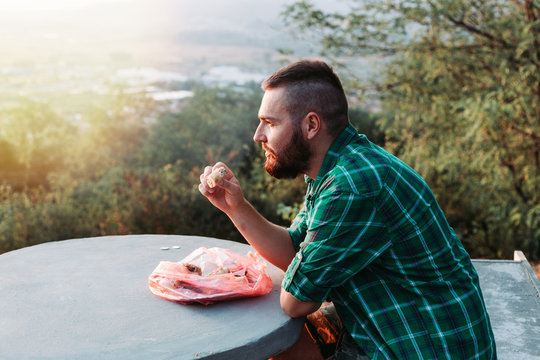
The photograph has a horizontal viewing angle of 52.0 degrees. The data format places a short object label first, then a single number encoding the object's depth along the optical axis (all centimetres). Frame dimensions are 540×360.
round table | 162
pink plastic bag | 191
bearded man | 161
